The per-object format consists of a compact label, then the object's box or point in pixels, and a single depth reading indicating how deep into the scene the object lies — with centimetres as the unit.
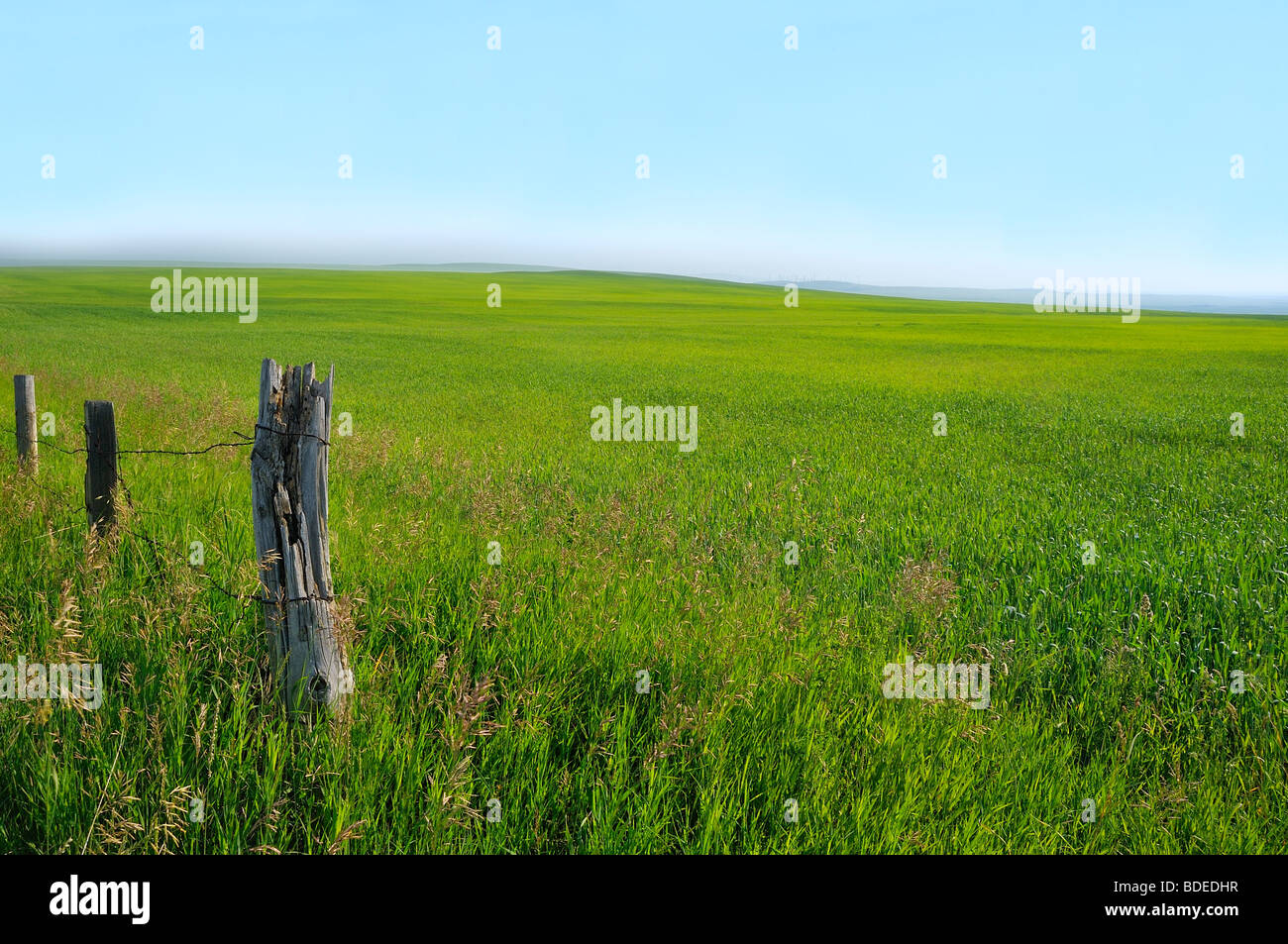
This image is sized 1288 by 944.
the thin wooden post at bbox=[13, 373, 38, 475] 727
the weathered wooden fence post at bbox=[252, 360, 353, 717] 330
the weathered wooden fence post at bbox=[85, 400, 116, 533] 530
